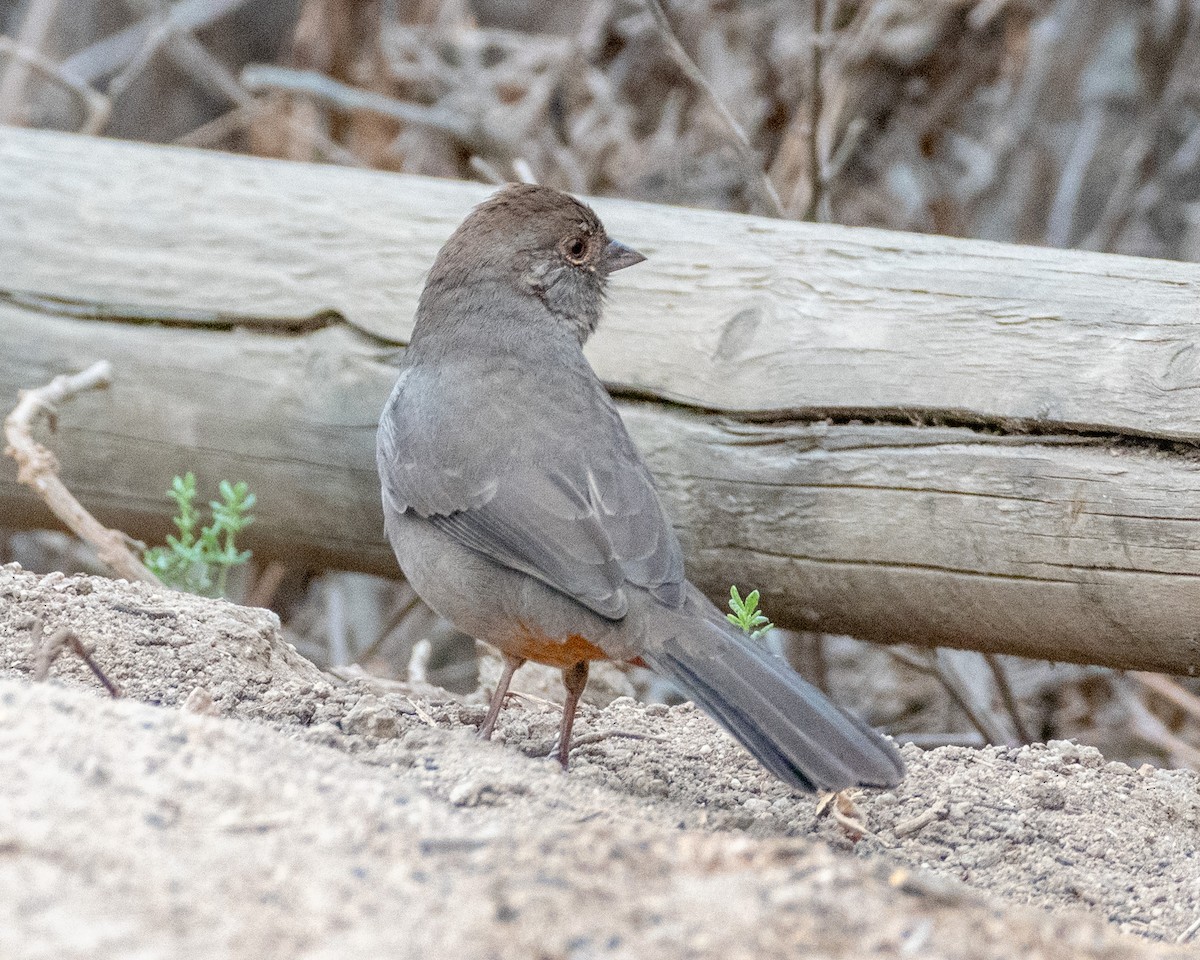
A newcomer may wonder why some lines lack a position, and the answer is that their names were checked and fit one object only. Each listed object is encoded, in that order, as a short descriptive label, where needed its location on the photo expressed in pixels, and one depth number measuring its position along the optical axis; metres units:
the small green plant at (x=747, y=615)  7.47
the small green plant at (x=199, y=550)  8.70
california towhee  6.29
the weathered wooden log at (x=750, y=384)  7.89
